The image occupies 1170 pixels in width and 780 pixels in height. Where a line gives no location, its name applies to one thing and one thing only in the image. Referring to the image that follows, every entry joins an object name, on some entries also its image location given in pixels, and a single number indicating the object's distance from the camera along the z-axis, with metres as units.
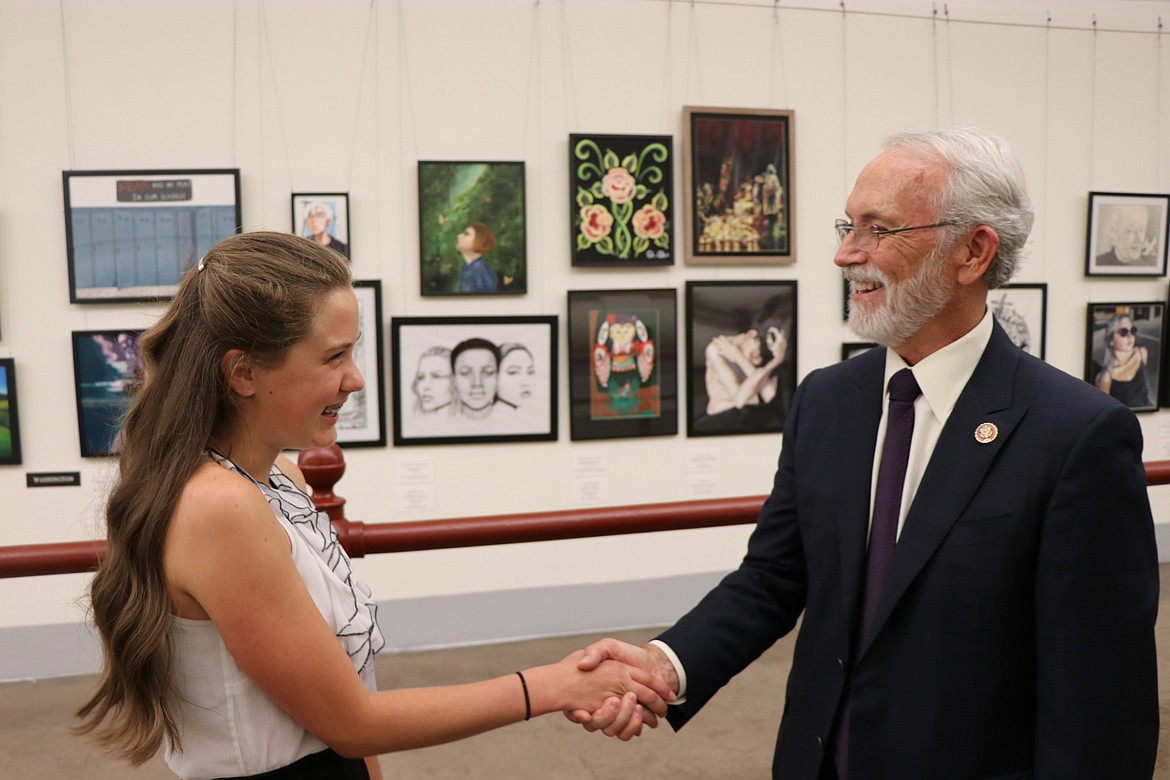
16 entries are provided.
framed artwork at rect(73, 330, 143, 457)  5.09
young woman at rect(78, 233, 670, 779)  1.56
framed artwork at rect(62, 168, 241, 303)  5.04
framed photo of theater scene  5.66
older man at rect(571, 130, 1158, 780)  1.64
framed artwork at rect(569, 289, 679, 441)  5.61
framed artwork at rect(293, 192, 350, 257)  5.24
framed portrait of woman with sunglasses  6.45
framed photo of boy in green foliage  5.35
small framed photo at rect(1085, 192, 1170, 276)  6.41
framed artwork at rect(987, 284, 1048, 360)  6.27
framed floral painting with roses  5.50
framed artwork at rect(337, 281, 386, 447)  5.33
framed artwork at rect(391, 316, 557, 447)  5.42
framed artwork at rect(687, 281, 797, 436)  5.78
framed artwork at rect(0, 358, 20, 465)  5.04
